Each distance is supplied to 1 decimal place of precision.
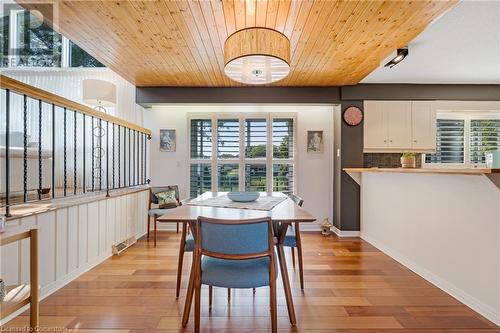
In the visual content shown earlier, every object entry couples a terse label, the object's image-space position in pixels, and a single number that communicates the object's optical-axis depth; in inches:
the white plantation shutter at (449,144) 162.1
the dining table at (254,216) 65.1
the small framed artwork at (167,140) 172.7
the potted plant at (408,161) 122.3
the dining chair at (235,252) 55.1
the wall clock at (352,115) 153.0
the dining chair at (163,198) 143.5
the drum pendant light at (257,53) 66.7
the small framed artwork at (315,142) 170.7
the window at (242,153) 171.5
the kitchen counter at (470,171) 67.4
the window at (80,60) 177.3
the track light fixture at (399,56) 104.3
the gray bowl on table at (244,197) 91.7
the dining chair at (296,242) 89.4
